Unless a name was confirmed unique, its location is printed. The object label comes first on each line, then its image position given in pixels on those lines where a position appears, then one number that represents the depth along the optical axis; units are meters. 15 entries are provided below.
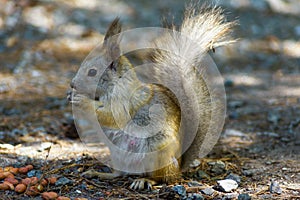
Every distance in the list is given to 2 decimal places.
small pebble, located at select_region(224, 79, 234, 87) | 8.55
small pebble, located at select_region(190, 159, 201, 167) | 5.19
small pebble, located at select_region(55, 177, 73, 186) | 4.58
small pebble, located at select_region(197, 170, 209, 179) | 4.96
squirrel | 4.52
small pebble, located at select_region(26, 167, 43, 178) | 4.77
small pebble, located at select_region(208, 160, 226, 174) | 5.06
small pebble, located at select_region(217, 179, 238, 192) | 4.50
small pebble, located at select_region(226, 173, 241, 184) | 4.75
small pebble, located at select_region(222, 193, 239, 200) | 4.30
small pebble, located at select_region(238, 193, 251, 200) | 4.18
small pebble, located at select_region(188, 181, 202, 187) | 4.64
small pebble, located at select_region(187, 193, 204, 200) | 4.27
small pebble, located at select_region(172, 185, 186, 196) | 4.31
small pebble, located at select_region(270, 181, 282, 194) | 4.38
